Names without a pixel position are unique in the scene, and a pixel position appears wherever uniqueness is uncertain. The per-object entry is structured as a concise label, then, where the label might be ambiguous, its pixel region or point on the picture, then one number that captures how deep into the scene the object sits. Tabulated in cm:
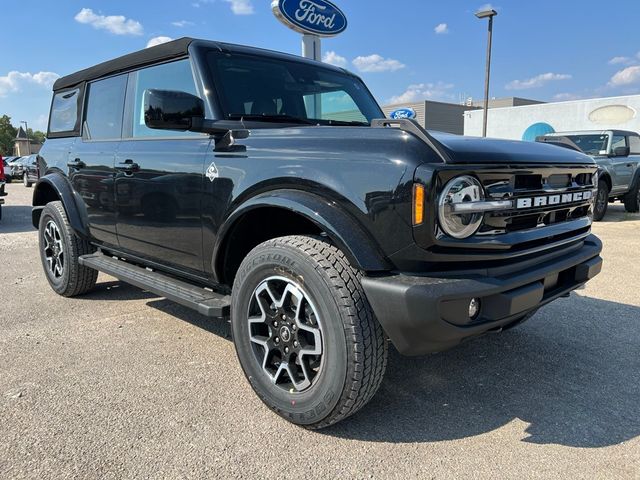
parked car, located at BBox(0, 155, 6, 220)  1029
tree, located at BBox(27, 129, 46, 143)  10423
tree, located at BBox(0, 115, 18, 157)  6972
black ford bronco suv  205
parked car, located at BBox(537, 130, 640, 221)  989
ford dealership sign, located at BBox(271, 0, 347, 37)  984
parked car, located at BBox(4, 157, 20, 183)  2878
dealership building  1877
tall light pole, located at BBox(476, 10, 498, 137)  1599
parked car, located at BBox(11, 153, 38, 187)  2248
